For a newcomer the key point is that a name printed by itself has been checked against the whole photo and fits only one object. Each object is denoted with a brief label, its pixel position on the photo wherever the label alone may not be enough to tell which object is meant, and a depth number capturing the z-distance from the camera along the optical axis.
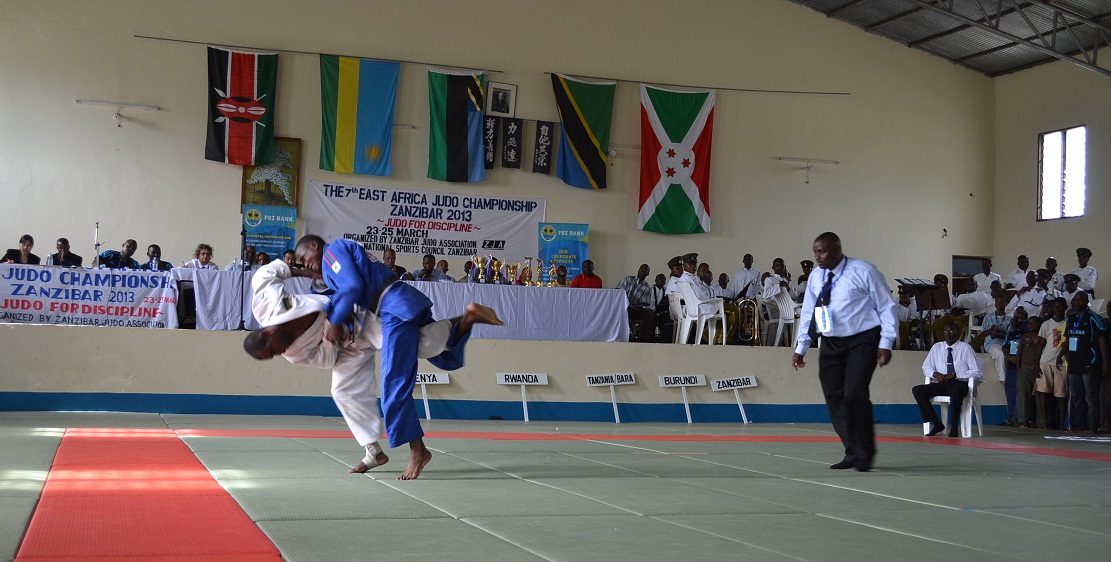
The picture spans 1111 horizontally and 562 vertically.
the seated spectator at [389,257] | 14.45
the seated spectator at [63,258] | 12.52
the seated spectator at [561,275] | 13.93
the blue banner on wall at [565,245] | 16.20
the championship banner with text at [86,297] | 10.06
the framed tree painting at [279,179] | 14.91
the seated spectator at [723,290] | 15.28
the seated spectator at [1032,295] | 14.30
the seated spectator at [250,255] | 13.95
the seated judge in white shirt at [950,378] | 10.31
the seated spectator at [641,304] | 13.42
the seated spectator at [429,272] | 13.44
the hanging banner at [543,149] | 16.25
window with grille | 17.34
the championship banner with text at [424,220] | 15.27
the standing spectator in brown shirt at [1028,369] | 12.24
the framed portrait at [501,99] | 16.03
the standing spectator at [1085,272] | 15.30
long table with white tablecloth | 11.28
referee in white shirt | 6.04
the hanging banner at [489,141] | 15.95
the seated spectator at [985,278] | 16.02
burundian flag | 16.77
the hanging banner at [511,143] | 16.11
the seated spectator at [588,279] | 14.16
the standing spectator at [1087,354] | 11.16
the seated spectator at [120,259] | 12.08
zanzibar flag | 15.70
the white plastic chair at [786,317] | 13.34
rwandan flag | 15.22
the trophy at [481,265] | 12.57
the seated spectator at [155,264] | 11.72
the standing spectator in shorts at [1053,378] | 11.82
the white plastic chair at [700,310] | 12.56
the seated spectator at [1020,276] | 15.73
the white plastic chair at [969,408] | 10.24
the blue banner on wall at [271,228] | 14.77
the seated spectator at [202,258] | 13.01
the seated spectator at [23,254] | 12.05
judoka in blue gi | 4.98
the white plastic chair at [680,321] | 12.80
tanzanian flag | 16.30
